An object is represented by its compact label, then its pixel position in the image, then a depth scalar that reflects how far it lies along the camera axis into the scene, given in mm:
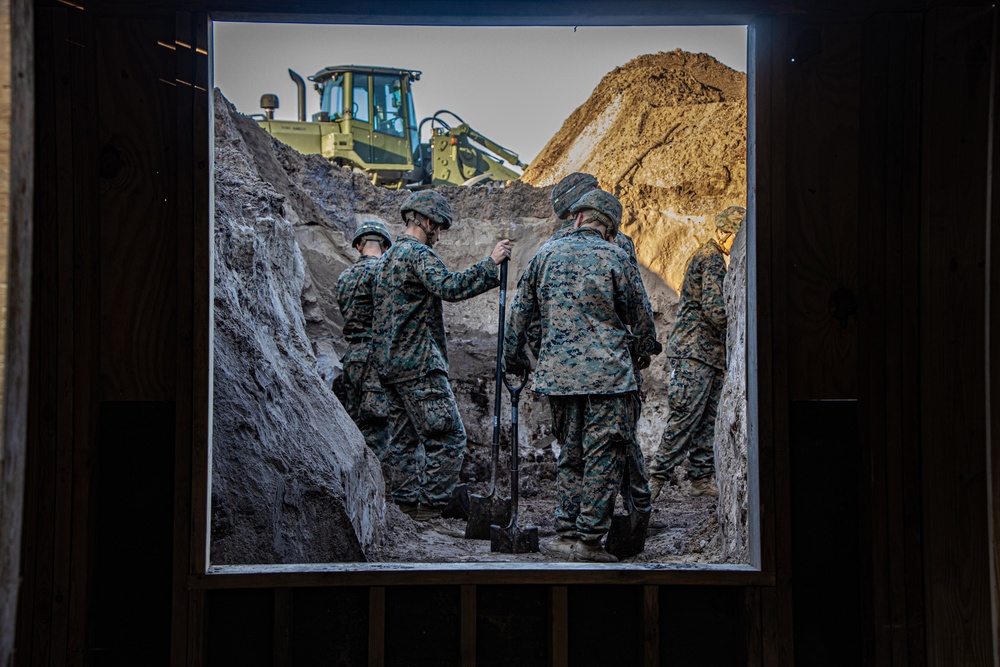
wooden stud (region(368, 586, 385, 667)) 3041
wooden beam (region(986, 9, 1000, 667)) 2646
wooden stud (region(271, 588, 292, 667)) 3016
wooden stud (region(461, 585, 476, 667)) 3055
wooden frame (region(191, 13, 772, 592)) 3016
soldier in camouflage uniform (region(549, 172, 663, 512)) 5438
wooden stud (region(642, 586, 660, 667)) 3051
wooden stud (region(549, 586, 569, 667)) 3055
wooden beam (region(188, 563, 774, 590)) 3031
